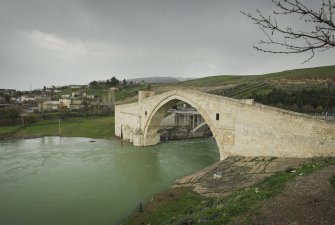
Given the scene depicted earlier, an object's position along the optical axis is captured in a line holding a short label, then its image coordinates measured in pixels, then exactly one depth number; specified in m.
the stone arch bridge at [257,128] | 18.17
